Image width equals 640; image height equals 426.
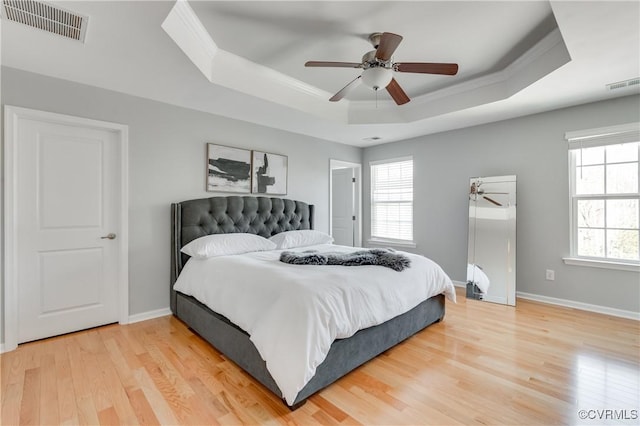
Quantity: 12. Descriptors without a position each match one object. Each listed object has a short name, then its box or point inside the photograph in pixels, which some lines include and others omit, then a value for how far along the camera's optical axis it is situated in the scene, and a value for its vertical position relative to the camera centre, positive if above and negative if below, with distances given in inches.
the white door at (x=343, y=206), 224.4 +4.3
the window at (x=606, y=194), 125.0 +8.0
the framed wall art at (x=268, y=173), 158.4 +21.3
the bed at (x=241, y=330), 75.6 -34.5
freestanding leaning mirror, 147.7 -14.9
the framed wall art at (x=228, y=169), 142.6 +21.5
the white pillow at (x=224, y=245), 114.0 -13.8
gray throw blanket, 99.0 -16.4
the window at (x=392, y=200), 201.5 +8.0
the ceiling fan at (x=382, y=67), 85.6 +43.8
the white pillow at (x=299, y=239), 142.5 -13.6
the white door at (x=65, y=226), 101.1 -5.3
